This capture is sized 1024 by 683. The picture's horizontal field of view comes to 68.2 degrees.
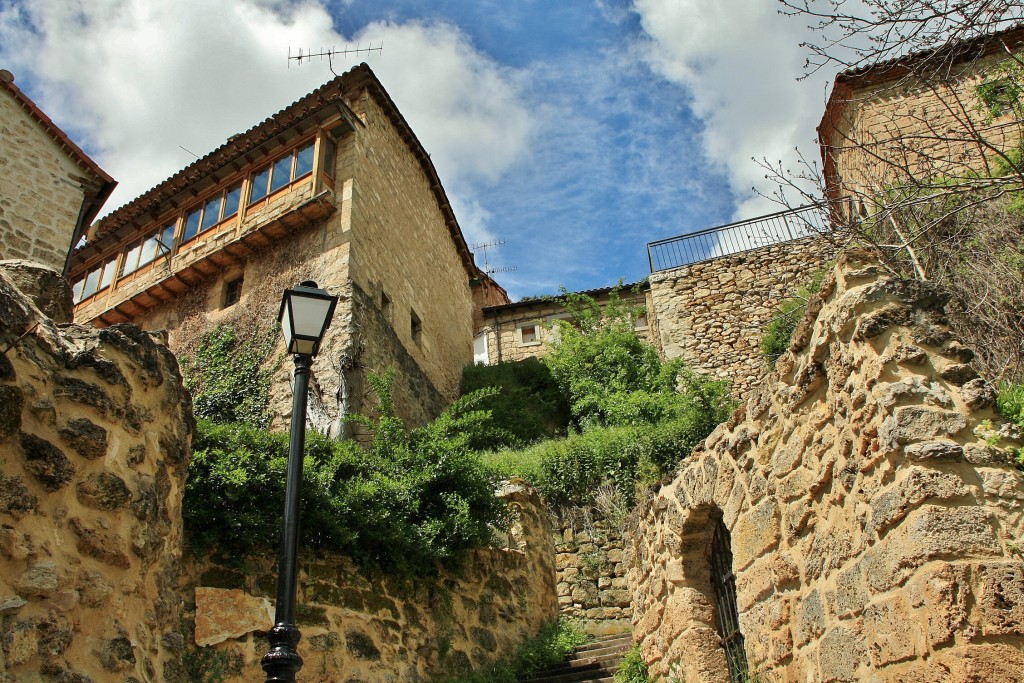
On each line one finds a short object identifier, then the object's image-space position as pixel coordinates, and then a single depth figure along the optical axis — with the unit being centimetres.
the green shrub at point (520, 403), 1670
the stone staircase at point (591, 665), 752
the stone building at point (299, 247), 1464
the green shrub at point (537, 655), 757
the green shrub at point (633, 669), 671
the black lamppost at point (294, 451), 367
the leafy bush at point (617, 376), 1564
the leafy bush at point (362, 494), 598
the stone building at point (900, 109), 1511
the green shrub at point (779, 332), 1598
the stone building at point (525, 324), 2217
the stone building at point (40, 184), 1081
